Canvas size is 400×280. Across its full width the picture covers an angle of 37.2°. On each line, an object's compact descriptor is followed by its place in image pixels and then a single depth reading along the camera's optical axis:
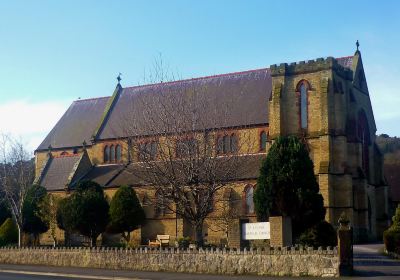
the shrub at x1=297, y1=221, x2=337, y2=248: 31.80
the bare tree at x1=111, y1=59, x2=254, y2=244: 31.92
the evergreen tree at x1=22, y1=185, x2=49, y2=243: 51.81
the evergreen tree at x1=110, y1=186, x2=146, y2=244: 48.72
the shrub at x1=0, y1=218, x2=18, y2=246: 52.01
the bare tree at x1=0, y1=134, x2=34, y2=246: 47.79
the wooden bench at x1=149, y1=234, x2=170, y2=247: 44.62
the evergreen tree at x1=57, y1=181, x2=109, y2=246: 45.59
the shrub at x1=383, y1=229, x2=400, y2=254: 33.06
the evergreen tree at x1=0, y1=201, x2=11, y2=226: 58.38
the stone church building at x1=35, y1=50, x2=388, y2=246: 46.38
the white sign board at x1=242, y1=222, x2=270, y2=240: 27.48
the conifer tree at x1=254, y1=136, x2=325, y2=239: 33.22
